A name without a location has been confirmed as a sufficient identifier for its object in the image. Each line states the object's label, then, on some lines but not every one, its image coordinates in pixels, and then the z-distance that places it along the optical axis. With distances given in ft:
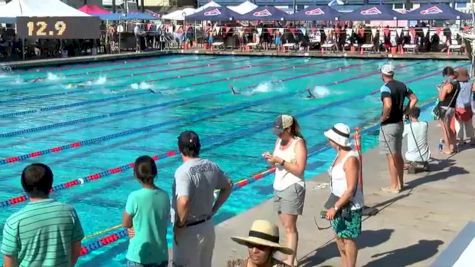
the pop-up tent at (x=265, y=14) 101.86
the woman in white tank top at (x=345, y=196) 15.81
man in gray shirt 13.48
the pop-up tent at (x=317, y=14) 98.78
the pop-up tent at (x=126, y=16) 109.50
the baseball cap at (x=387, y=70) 23.32
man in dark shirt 23.49
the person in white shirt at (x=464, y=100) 32.09
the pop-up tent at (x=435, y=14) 90.58
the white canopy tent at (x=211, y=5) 121.81
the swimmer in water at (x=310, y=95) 57.57
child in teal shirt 13.08
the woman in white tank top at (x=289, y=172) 16.22
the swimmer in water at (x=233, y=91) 59.91
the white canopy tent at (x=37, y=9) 82.79
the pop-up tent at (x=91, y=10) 109.19
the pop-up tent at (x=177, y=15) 123.91
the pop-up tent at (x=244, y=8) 118.21
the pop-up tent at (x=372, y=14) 93.87
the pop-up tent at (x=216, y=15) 104.58
